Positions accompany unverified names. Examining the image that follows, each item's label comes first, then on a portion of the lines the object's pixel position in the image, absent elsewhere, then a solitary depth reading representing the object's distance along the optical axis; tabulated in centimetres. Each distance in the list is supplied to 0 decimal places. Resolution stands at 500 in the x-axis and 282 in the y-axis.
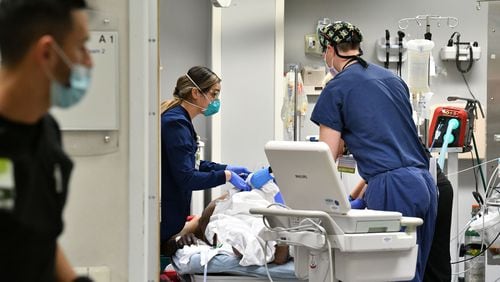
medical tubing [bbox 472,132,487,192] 989
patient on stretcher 613
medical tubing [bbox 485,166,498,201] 882
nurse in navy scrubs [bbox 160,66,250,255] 640
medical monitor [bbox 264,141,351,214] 448
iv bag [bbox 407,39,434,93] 840
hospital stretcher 458
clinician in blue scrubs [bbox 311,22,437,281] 530
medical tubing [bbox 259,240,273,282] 550
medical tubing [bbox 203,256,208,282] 609
